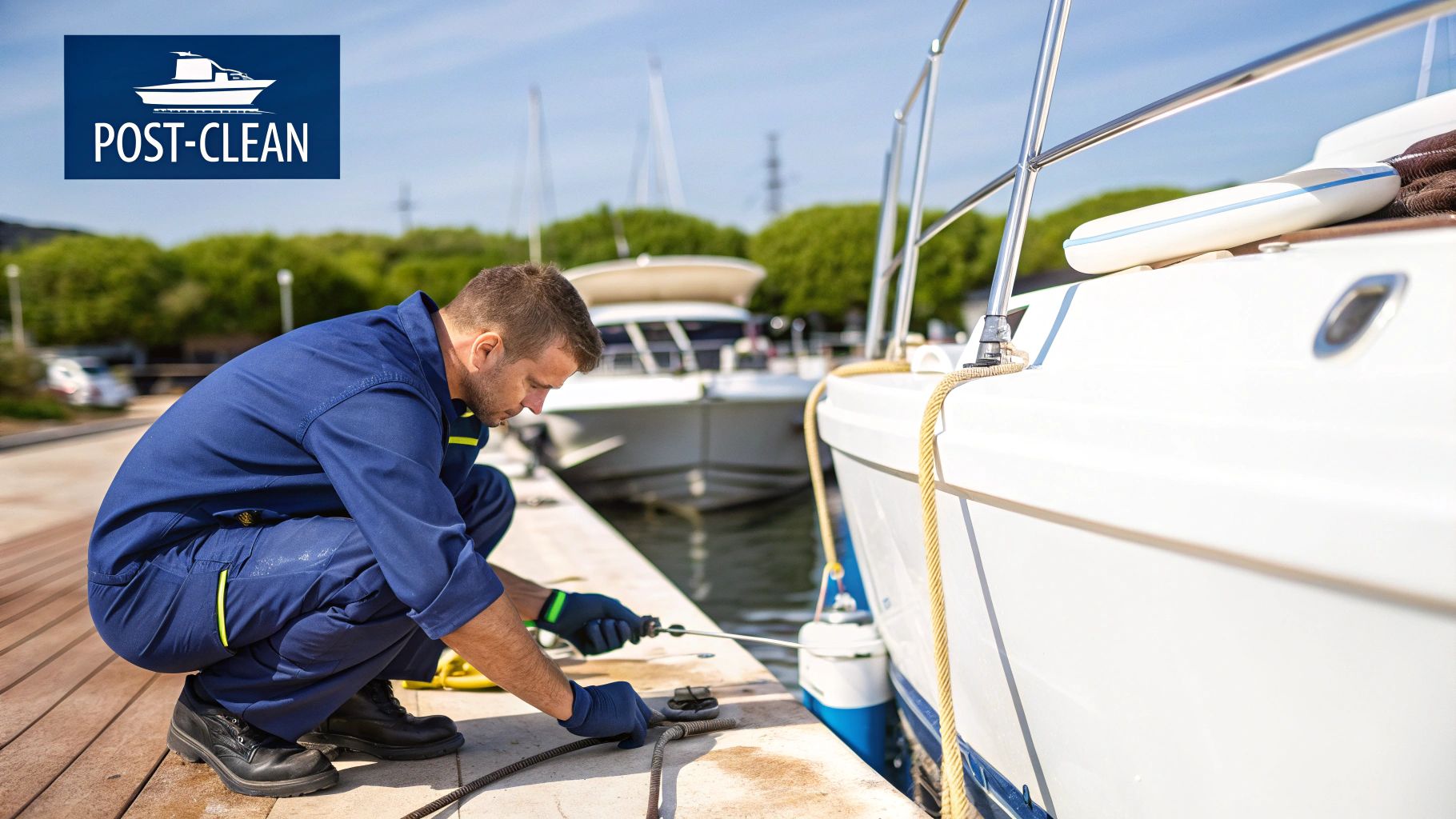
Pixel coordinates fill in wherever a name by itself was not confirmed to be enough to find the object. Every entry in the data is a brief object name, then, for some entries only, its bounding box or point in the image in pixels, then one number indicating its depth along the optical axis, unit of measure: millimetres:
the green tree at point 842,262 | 37250
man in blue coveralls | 1740
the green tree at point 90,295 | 32594
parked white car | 20078
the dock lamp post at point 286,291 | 24577
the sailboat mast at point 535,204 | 19875
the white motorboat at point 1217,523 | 1046
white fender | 1575
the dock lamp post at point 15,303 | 29411
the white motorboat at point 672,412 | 9359
